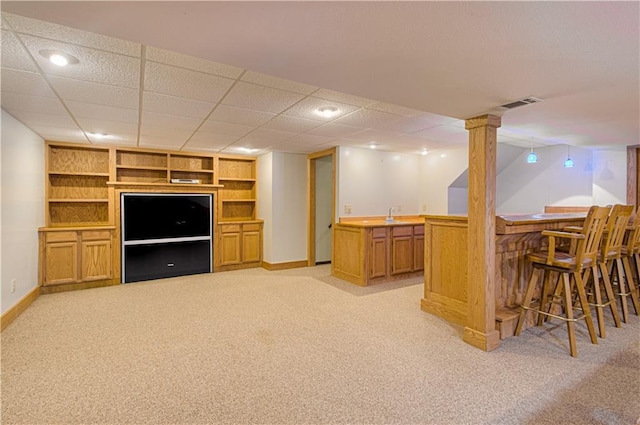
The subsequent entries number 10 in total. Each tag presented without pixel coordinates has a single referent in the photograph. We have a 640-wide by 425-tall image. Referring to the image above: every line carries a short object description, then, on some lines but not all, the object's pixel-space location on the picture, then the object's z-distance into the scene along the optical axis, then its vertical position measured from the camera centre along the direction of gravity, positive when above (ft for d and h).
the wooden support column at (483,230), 9.12 -0.55
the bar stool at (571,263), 8.75 -1.49
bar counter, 10.01 -1.77
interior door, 20.98 +0.08
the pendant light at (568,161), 16.41 +2.55
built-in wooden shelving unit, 15.08 +0.71
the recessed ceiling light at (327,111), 10.39 +3.29
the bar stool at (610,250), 9.71 -1.26
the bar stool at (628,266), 11.05 -2.01
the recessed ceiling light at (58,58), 6.55 +3.17
